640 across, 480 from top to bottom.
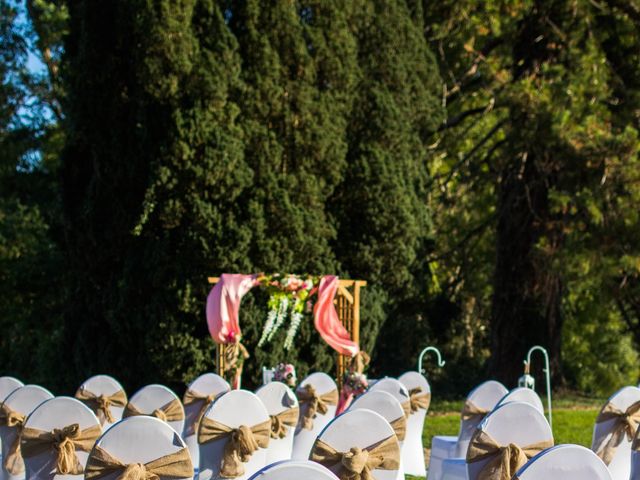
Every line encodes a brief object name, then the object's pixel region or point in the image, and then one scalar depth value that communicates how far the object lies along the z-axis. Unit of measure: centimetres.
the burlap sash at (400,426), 1236
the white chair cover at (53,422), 1154
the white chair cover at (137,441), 926
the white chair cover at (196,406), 1552
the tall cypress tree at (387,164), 3019
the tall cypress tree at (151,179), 2634
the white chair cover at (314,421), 1627
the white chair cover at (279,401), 1395
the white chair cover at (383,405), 1259
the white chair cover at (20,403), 1382
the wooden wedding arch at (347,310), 2603
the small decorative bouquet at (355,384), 2081
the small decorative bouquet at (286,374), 2028
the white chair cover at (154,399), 1459
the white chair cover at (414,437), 1789
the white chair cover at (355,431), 974
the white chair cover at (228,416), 1164
